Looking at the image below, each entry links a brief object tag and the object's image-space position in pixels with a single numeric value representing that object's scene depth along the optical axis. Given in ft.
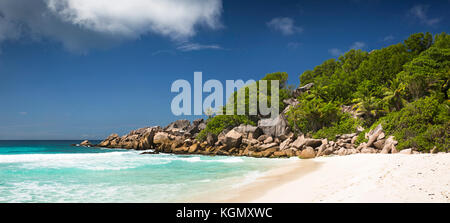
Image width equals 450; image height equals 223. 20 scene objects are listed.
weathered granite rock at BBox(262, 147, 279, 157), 87.01
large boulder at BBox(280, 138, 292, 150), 92.43
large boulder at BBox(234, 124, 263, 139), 110.27
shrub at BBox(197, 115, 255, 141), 136.56
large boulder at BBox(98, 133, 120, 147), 197.10
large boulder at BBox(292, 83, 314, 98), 146.30
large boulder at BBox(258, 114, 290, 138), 107.45
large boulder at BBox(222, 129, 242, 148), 104.65
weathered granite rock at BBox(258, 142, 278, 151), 95.55
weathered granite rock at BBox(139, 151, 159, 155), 116.56
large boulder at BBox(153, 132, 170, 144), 126.78
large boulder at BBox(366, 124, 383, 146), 69.92
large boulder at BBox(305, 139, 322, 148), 81.25
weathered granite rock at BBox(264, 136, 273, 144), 101.16
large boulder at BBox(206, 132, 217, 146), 118.59
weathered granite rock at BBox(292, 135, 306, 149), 83.89
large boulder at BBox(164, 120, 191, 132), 190.80
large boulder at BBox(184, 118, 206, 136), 168.96
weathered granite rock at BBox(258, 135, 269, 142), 106.72
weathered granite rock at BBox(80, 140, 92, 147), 235.17
